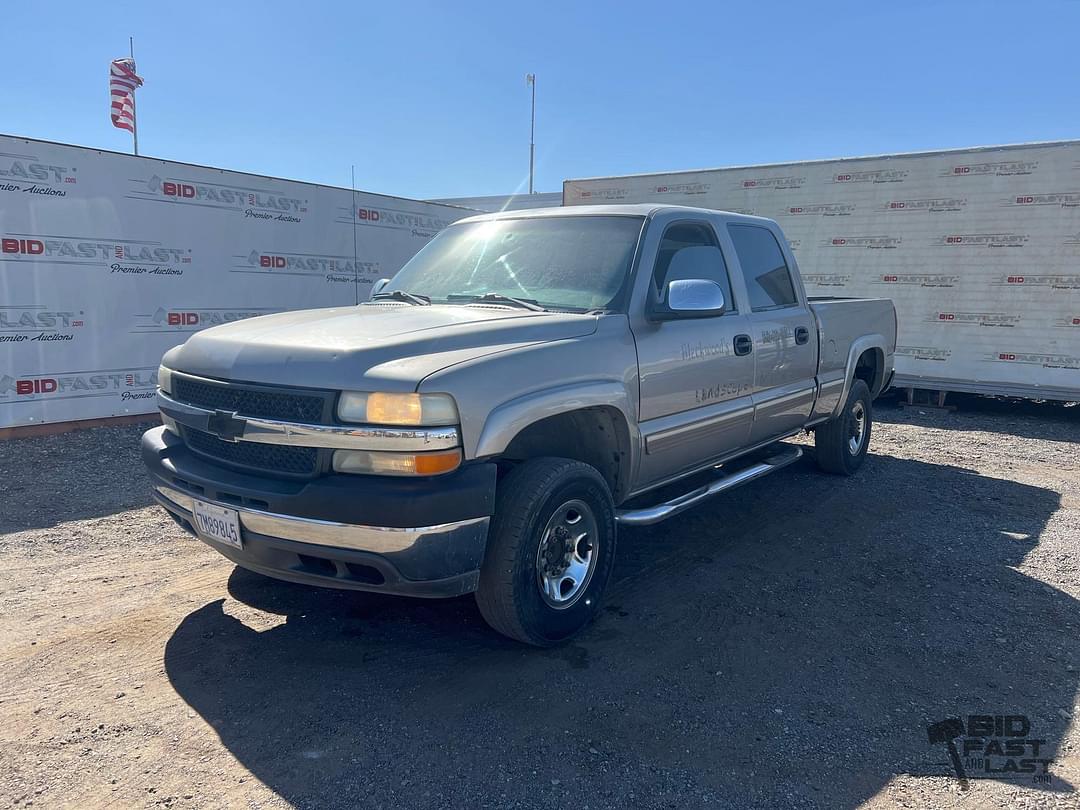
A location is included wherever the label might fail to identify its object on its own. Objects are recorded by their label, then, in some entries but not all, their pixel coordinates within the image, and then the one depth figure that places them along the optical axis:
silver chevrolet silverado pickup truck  2.84
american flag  20.03
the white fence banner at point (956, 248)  9.27
